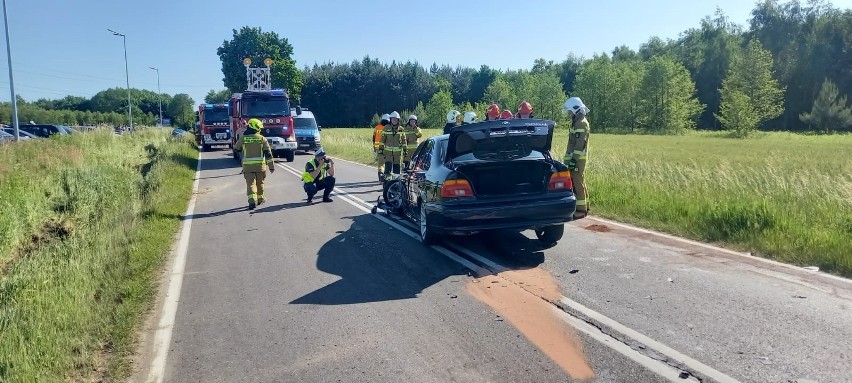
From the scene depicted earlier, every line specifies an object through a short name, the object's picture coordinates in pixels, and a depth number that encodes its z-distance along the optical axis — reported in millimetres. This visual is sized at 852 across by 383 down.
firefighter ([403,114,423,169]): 14898
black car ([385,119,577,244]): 6984
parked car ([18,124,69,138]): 35306
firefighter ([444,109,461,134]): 12728
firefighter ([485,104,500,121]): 13130
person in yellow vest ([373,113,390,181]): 14638
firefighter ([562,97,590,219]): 9281
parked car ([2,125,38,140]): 31169
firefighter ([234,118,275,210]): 12180
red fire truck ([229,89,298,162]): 23219
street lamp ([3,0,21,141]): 24109
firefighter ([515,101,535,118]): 12388
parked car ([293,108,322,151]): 30062
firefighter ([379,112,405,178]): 14380
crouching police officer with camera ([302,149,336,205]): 12625
